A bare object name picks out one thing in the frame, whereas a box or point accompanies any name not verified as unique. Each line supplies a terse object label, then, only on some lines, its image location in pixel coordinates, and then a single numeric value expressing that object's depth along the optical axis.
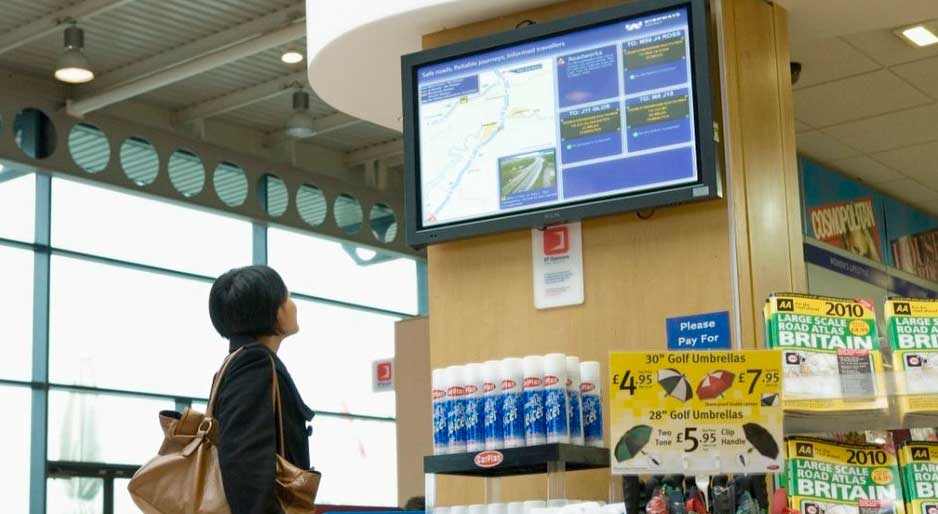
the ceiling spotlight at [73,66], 10.49
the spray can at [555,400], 3.70
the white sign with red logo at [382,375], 9.69
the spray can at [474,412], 3.83
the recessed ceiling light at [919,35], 6.27
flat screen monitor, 4.20
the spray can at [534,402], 3.72
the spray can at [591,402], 3.86
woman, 3.08
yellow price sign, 2.75
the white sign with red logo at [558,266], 4.50
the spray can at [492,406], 3.79
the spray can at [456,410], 3.85
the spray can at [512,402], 3.77
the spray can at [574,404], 3.79
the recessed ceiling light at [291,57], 11.77
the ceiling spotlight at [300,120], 12.58
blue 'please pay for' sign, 4.18
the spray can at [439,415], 3.88
